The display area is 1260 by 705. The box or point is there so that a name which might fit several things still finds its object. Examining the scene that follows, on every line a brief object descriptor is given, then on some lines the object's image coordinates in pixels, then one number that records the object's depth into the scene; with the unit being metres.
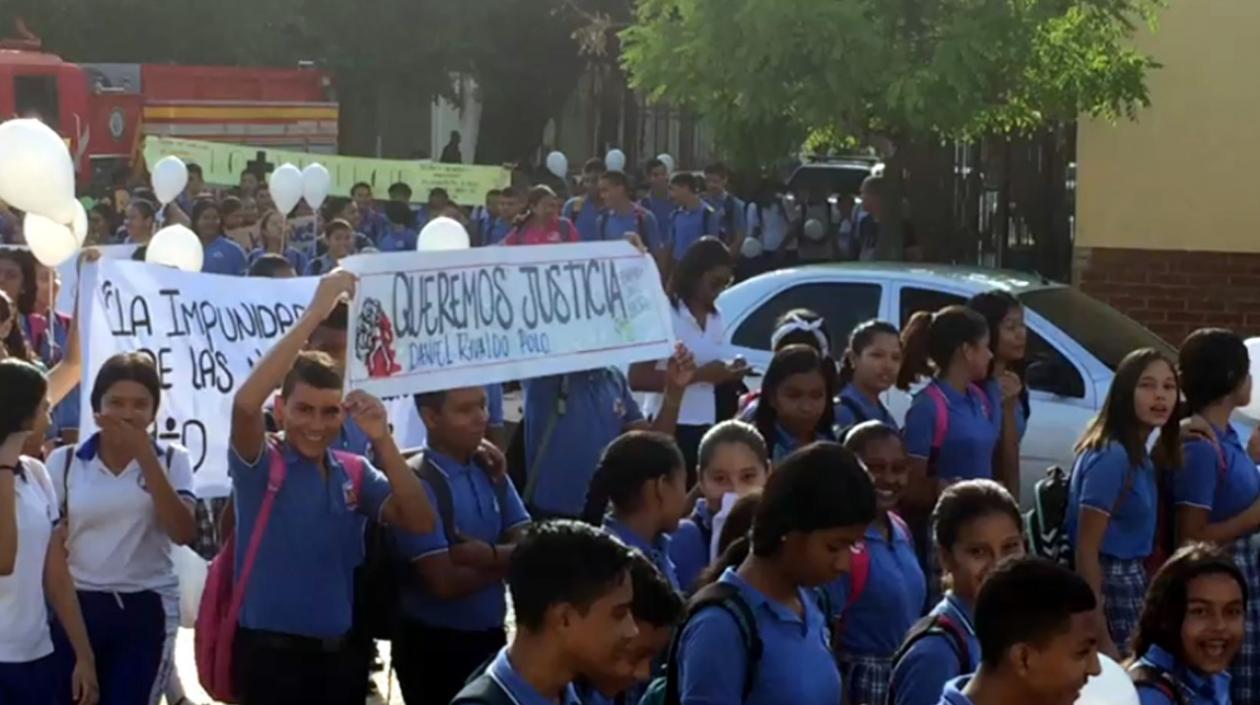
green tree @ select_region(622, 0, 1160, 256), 13.82
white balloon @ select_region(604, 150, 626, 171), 21.94
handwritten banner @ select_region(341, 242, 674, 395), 6.49
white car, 10.55
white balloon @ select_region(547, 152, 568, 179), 24.59
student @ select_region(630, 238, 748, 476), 9.20
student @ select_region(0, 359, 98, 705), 5.90
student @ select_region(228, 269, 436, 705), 5.97
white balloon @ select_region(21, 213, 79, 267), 7.98
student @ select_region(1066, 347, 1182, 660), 6.77
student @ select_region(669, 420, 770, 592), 6.10
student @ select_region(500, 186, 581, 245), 12.03
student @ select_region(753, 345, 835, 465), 7.09
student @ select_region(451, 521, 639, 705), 3.87
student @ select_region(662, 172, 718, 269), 18.62
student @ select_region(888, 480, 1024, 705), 4.80
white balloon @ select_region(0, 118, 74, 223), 7.84
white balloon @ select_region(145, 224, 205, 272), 9.81
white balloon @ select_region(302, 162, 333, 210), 17.02
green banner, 21.58
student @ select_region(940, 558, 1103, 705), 4.27
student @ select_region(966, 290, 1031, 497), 8.09
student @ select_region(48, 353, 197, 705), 6.41
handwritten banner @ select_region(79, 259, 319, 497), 7.35
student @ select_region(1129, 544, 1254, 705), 5.10
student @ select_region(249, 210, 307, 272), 15.21
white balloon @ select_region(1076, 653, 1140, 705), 4.38
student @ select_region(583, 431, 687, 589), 5.68
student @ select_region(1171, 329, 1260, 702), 6.97
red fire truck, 24.89
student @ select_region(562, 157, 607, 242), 17.83
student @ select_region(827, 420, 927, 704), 5.81
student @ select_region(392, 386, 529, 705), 6.16
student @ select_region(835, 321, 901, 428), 7.70
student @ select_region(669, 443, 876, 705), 4.49
